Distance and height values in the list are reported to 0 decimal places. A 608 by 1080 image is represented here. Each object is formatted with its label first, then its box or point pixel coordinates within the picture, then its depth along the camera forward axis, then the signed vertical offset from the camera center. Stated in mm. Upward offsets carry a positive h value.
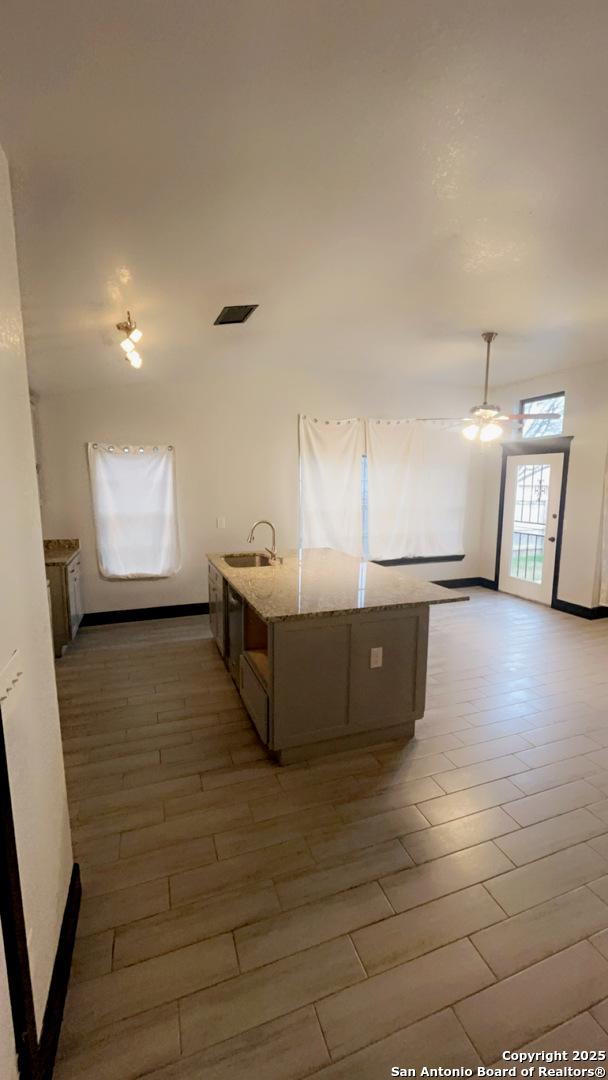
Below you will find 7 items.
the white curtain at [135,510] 4695 -236
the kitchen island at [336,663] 2342 -959
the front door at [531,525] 5441 -466
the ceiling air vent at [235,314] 2906 +1172
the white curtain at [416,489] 5656 -9
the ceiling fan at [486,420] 3629 +565
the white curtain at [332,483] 5355 +63
